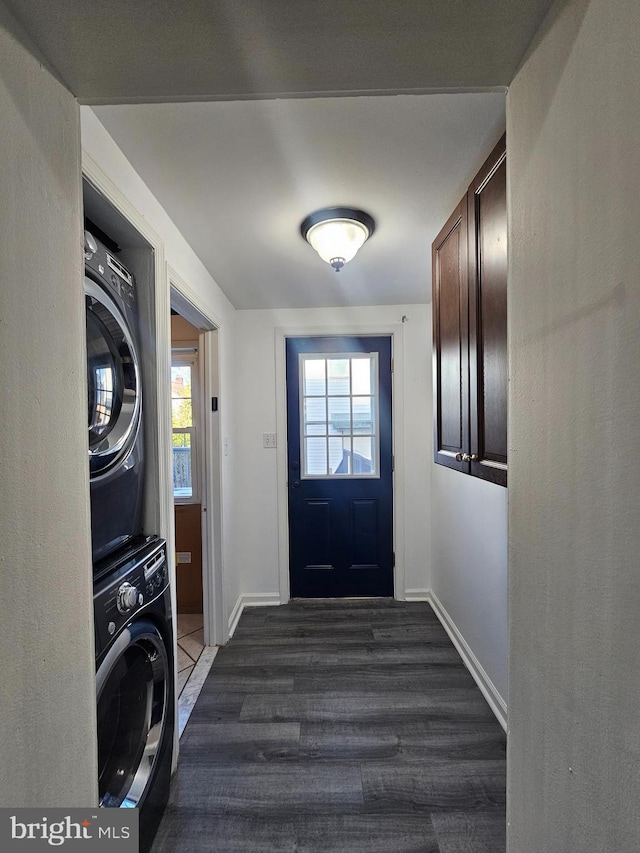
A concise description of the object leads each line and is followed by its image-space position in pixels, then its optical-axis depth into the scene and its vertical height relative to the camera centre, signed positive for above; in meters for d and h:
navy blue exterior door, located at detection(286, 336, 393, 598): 2.97 -0.32
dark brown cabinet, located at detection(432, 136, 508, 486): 1.02 +0.27
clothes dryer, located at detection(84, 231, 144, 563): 1.10 +0.08
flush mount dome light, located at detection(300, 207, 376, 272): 1.56 +0.78
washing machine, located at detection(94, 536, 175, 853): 1.02 -0.75
